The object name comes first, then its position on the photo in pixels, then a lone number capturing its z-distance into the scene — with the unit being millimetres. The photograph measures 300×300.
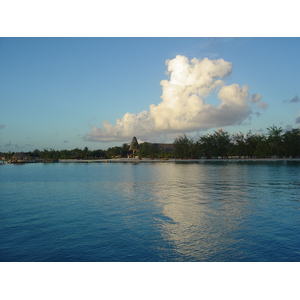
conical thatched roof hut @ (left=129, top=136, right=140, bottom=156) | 128500
